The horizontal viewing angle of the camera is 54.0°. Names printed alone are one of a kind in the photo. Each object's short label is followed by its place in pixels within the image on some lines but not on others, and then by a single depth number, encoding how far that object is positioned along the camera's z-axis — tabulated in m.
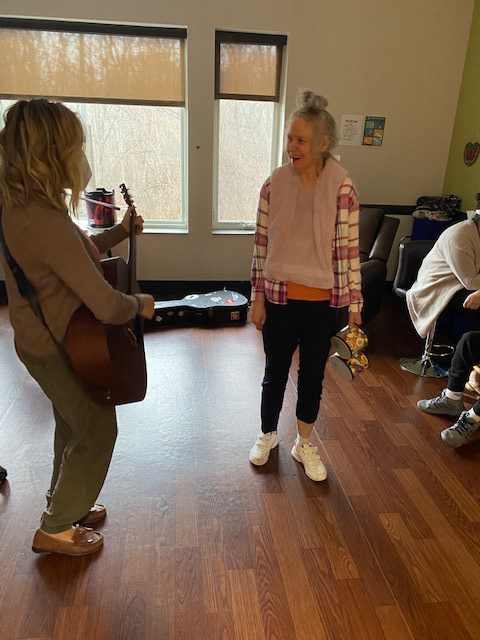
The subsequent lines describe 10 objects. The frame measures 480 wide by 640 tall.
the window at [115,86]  3.76
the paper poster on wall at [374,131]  4.13
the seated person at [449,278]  2.61
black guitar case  3.71
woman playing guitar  1.14
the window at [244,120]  3.92
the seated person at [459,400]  2.29
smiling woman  1.62
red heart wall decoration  3.88
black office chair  3.21
